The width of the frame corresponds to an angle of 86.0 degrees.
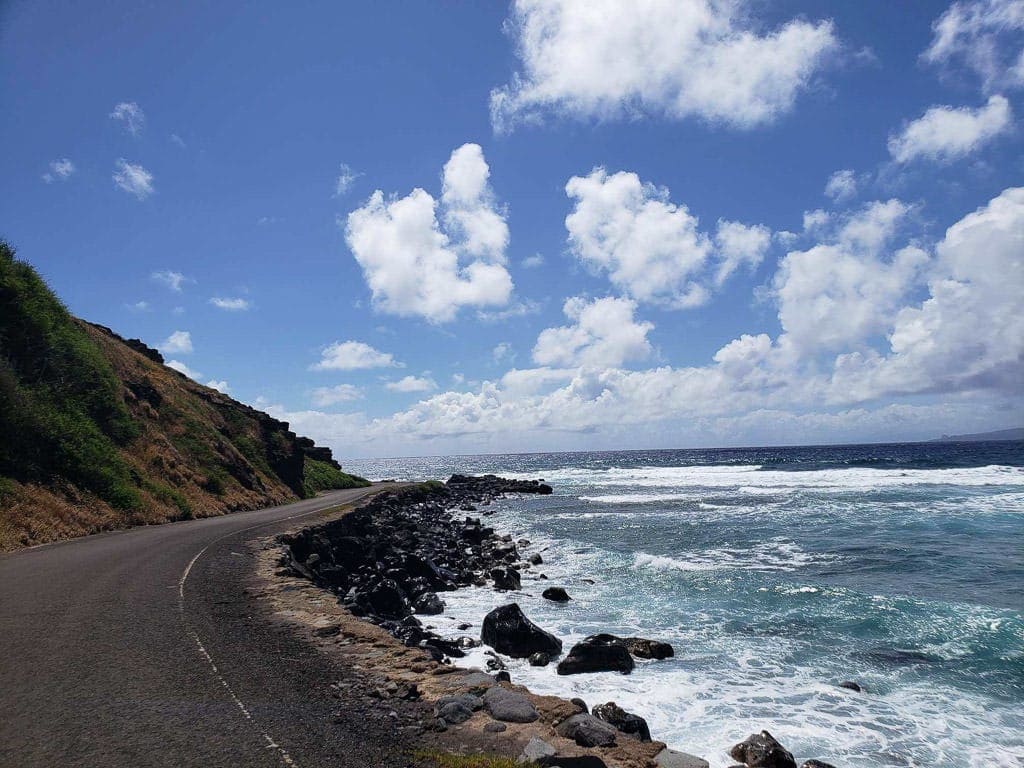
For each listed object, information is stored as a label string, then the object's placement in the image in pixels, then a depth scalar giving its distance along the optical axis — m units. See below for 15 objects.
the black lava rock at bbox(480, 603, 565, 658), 12.38
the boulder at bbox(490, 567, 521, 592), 20.03
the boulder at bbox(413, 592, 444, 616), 16.56
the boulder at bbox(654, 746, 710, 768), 6.16
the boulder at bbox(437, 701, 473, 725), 6.60
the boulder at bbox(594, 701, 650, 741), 7.91
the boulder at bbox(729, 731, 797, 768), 7.71
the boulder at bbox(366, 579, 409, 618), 15.73
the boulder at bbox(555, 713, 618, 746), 6.42
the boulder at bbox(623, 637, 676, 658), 12.26
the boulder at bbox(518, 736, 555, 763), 5.77
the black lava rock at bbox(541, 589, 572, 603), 17.88
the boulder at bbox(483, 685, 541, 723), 6.79
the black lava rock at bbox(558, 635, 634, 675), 11.37
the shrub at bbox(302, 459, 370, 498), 62.78
